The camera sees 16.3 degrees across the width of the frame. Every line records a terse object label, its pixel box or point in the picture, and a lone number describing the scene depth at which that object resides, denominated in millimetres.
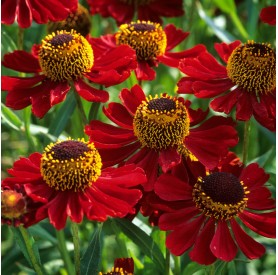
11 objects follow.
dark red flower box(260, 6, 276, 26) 377
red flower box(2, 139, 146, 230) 317
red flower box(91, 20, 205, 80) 407
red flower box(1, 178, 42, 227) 299
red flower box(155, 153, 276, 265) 322
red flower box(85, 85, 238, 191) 346
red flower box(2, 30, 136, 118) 370
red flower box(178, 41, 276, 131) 362
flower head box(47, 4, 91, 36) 460
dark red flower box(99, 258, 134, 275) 329
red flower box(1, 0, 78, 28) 398
